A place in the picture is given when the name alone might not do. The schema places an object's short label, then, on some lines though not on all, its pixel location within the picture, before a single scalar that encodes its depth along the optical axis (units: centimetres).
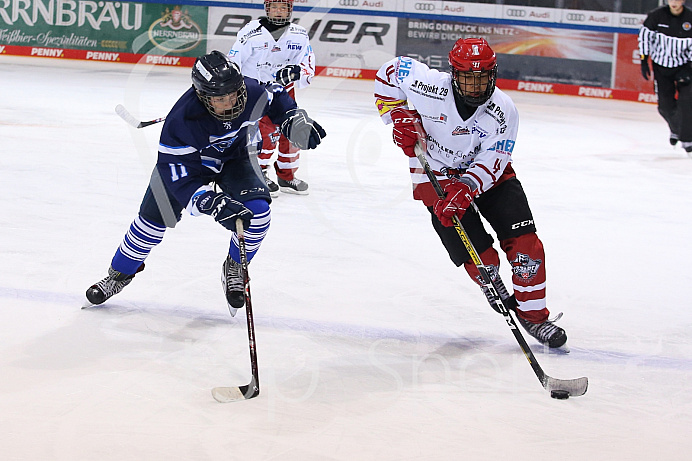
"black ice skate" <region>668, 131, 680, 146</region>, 1507
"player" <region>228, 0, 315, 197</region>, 1100
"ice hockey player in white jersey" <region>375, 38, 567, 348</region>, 583
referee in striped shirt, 1475
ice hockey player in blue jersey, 567
